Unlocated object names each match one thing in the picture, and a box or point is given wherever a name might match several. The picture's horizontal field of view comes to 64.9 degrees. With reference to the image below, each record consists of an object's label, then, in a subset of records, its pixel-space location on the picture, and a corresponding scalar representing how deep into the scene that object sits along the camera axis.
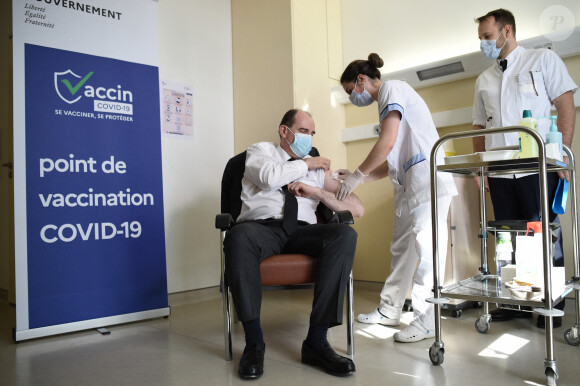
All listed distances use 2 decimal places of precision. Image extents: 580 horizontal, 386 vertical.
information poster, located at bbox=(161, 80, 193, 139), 3.37
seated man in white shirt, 1.85
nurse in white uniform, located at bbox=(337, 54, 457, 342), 2.26
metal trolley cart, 1.61
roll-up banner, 2.43
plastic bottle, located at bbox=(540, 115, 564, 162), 1.89
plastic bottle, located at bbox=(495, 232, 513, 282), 2.17
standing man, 2.39
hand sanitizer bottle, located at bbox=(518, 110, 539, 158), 1.85
